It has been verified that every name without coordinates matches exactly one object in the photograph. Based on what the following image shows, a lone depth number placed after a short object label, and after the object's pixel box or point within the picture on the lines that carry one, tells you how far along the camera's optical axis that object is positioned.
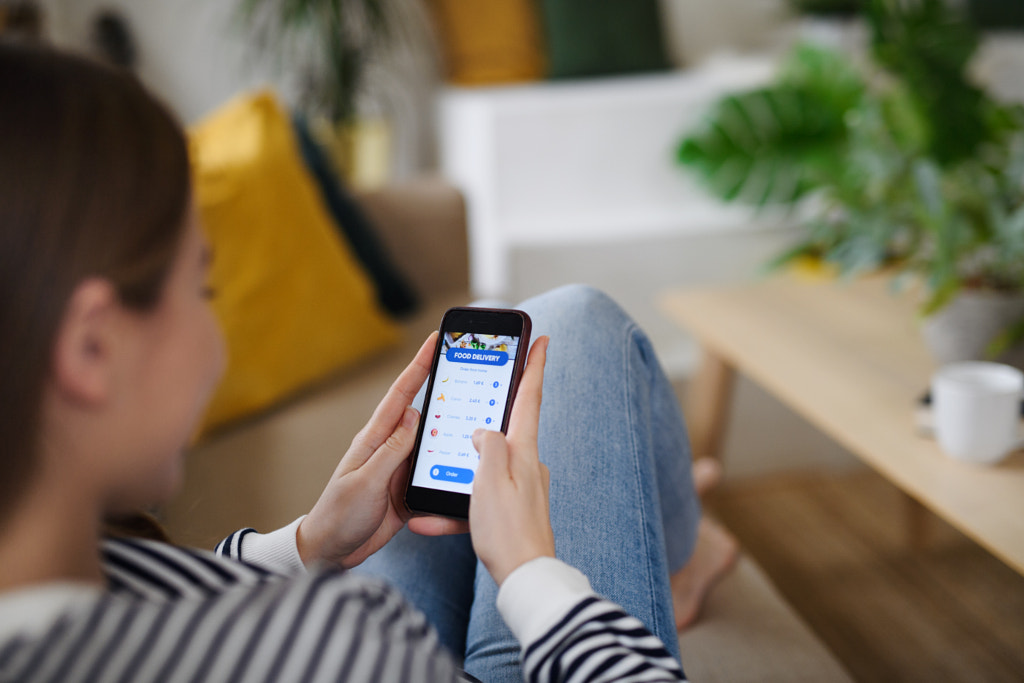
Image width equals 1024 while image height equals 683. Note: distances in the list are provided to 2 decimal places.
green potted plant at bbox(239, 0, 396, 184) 2.39
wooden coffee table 0.80
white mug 0.82
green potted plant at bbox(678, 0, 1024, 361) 1.06
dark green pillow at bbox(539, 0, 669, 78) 2.61
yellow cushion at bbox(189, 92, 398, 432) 1.19
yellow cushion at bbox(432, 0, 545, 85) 2.69
